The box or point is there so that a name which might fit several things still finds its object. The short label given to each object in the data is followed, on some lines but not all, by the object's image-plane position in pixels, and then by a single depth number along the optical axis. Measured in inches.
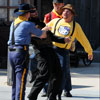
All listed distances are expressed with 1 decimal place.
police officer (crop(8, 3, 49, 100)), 595.2
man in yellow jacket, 695.7
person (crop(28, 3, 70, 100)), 633.0
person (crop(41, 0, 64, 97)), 743.6
